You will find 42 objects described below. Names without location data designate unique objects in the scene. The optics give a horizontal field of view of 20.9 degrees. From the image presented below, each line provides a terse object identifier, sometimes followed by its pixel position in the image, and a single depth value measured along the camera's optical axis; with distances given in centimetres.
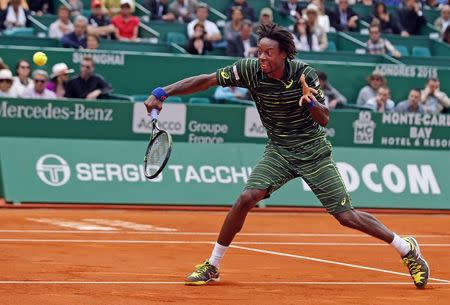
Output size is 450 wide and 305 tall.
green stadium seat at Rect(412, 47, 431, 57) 2319
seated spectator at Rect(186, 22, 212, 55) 2016
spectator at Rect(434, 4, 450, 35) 2438
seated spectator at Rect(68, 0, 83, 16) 2072
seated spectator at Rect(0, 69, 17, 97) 1720
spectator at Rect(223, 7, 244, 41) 2066
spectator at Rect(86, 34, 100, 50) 1886
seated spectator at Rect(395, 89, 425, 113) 1992
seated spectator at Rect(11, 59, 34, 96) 1753
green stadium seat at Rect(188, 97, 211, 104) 1931
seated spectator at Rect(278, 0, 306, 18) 2294
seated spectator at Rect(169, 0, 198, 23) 2194
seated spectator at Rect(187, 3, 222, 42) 2059
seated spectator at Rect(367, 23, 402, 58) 2202
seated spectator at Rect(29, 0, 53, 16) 2084
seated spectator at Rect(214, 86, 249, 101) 1933
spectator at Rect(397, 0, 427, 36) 2458
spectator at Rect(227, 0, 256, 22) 2242
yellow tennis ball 1653
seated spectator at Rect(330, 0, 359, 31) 2366
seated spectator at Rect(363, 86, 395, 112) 1991
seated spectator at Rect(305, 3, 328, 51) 2173
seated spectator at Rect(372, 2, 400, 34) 2428
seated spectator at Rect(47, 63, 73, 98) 1792
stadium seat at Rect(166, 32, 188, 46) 2111
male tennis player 896
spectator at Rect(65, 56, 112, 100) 1795
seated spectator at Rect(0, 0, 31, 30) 1962
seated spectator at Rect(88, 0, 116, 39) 1994
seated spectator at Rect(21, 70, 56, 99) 1739
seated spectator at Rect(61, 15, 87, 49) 1897
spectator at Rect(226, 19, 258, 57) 2047
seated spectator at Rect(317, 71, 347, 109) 1955
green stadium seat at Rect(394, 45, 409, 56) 2312
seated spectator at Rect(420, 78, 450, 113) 2031
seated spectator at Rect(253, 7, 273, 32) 2115
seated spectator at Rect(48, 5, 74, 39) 1939
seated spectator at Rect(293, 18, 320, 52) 2144
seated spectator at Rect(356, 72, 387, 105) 2014
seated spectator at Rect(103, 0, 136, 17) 2115
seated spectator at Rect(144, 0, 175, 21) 2188
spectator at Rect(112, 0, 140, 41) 2025
